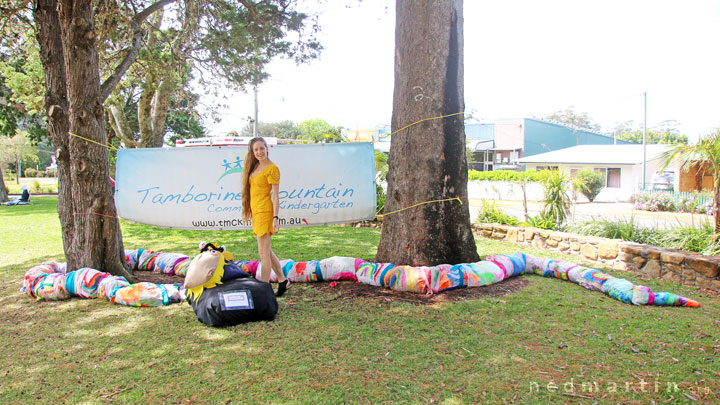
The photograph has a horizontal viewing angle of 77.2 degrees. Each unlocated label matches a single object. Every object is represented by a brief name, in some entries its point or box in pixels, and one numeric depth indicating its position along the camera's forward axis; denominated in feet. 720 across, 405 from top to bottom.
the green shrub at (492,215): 31.73
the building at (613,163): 95.35
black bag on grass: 13.48
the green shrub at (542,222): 28.68
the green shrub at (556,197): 28.89
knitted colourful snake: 15.83
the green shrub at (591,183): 85.51
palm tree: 21.02
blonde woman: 16.20
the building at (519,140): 161.58
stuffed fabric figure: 14.35
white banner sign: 21.63
